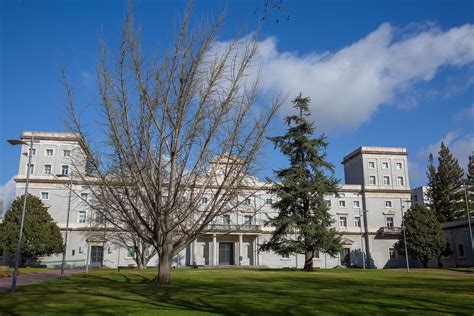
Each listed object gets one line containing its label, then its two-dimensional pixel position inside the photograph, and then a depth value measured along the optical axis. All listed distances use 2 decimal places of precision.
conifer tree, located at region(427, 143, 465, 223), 68.81
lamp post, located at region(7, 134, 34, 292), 17.86
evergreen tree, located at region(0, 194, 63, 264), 48.22
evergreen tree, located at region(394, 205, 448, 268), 54.06
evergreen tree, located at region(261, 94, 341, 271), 38.38
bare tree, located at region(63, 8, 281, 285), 16.52
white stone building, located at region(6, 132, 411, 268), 59.22
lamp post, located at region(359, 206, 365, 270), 62.79
